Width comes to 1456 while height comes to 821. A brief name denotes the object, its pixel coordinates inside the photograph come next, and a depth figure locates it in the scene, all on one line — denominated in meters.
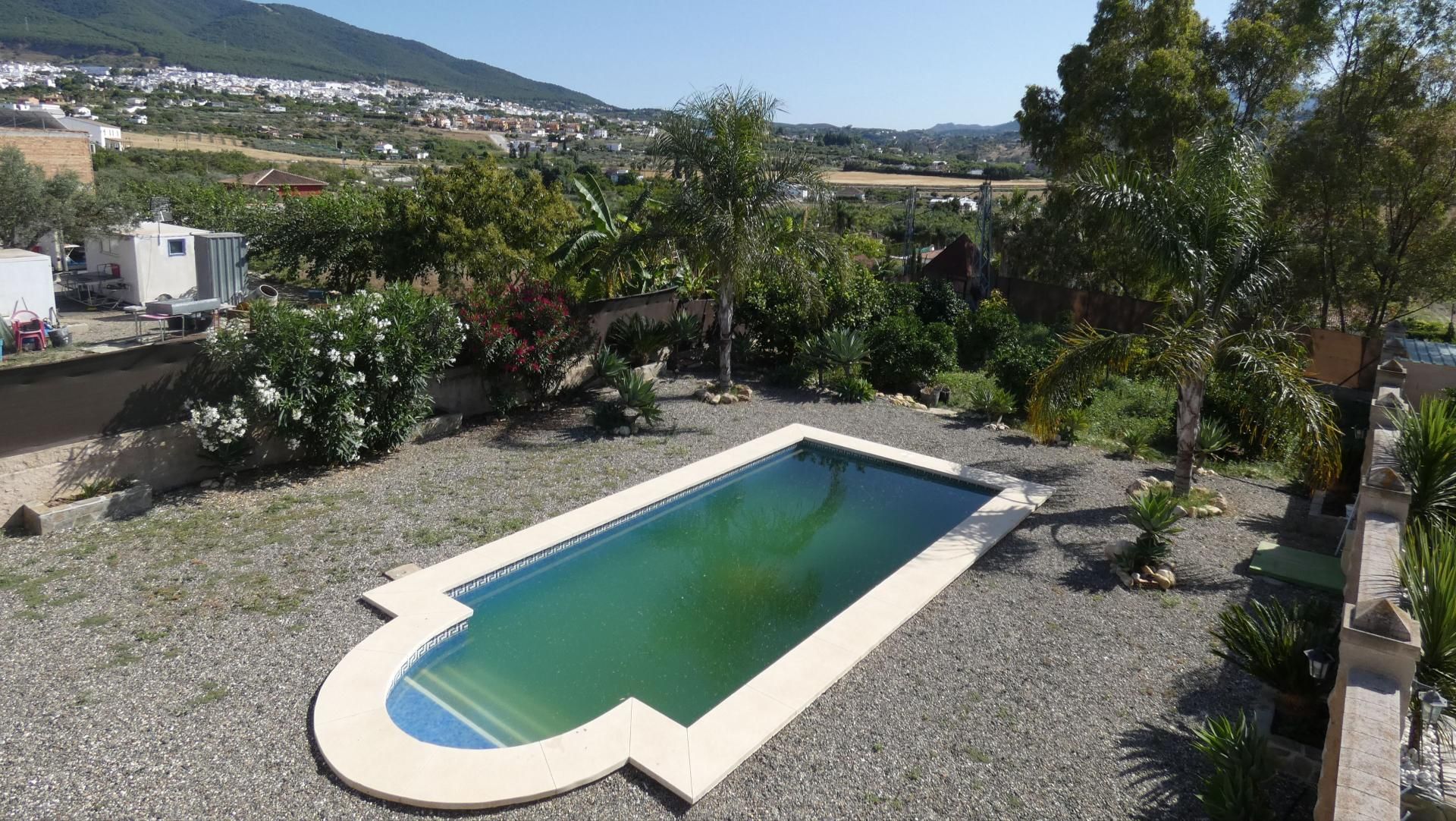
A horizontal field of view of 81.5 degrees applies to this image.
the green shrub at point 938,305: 19.03
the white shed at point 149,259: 18.72
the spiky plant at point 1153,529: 8.54
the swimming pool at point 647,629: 5.73
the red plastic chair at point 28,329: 14.30
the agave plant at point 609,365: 14.31
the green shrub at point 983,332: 18.28
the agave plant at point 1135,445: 12.62
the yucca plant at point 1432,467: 7.30
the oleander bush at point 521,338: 12.91
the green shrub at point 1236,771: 4.91
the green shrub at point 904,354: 16.31
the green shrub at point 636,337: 15.94
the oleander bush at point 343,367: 10.06
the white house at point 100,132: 50.16
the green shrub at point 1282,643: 5.98
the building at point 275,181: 40.97
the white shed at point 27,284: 14.93
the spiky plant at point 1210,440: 12.17
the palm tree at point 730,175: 13.86
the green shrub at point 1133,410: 13.97
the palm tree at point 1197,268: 9.52
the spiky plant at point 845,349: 15.78
